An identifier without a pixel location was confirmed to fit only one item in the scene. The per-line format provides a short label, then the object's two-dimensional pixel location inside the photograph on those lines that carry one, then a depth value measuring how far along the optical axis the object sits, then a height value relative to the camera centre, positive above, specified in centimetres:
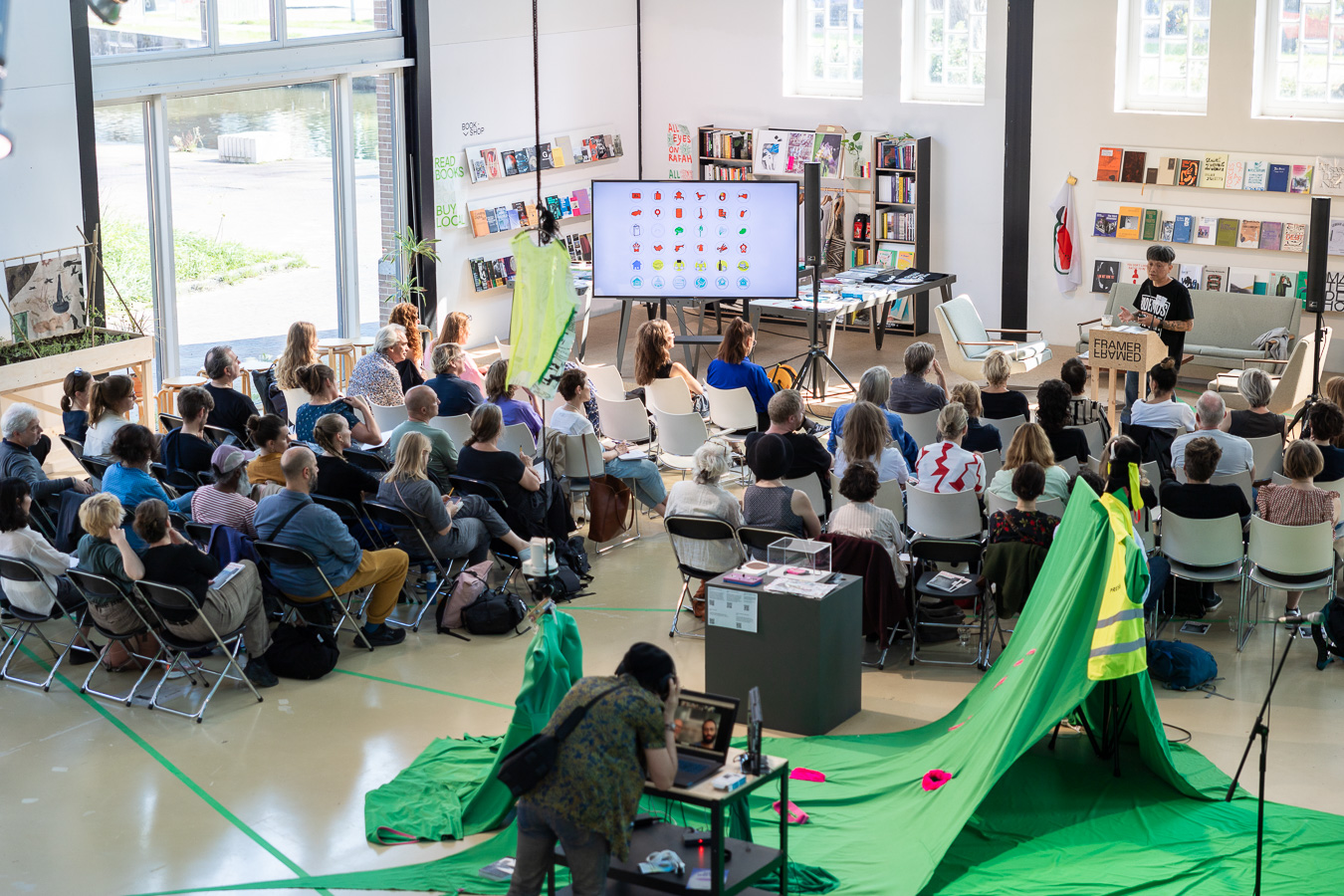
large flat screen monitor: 1177 -36
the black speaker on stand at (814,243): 1171 -40
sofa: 1221 -109
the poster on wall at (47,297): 1028 -71
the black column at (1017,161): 1352 +29
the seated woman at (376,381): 953 -121
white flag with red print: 1360 -50
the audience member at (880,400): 854 -120
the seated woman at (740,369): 989 -118
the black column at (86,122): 1059 +53
